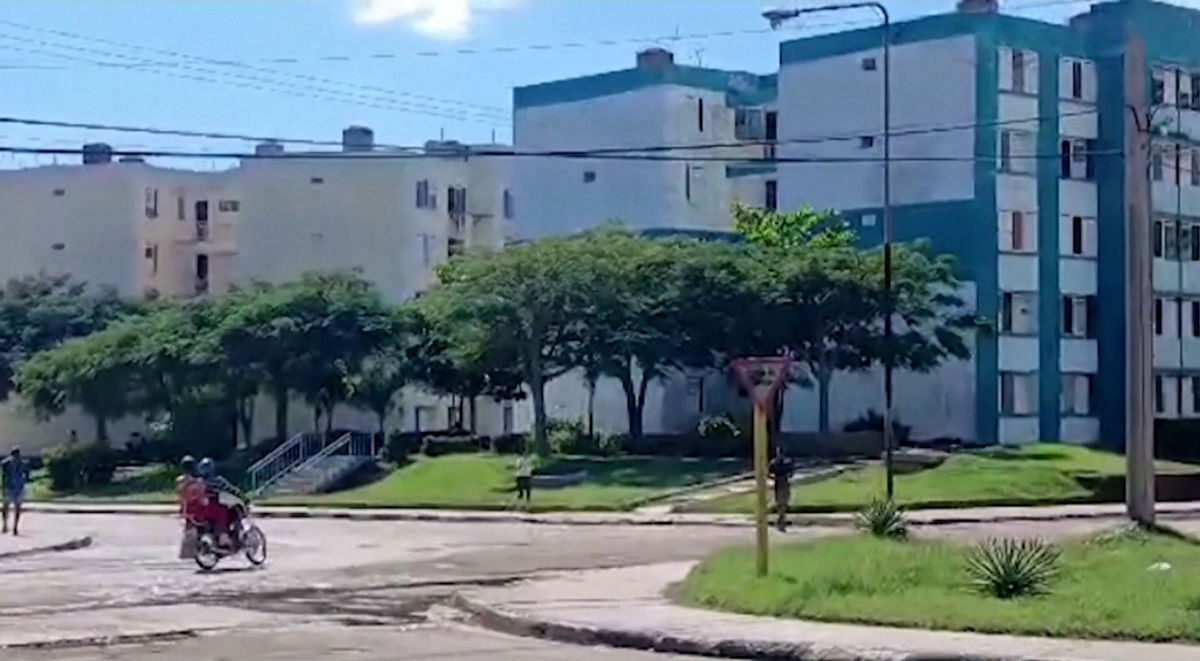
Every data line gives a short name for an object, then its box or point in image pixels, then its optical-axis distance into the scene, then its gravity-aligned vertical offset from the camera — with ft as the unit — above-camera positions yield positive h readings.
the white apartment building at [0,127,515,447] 318.04 +24.48
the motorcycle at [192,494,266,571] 104.94 -7.65
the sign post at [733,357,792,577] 75.10 -0.04
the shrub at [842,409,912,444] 234.72 -4.25
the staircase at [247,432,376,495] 230.89 -8.48
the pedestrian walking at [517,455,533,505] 188.85 -8.39
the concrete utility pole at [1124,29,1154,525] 100.32 +3.82
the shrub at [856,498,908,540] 95.04 -5.89
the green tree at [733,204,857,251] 231.50 +17.13
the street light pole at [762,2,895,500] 149.07 +9.51
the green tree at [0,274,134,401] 314.55 +9.77
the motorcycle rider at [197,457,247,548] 105.81 -5.91
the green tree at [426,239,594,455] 219.41 +7.57
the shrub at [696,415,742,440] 227.40 -4.54
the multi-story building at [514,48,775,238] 265.95 +30.90
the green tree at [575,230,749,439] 218.18 +8.00
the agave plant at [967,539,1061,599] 69.00 -5.87
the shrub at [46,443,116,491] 245.24 -9.20
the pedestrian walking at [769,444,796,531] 141.28 -6.27
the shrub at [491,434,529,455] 232.88 -6.27
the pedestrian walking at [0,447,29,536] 147.54 -6.65
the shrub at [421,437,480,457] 234.99 -6.57
